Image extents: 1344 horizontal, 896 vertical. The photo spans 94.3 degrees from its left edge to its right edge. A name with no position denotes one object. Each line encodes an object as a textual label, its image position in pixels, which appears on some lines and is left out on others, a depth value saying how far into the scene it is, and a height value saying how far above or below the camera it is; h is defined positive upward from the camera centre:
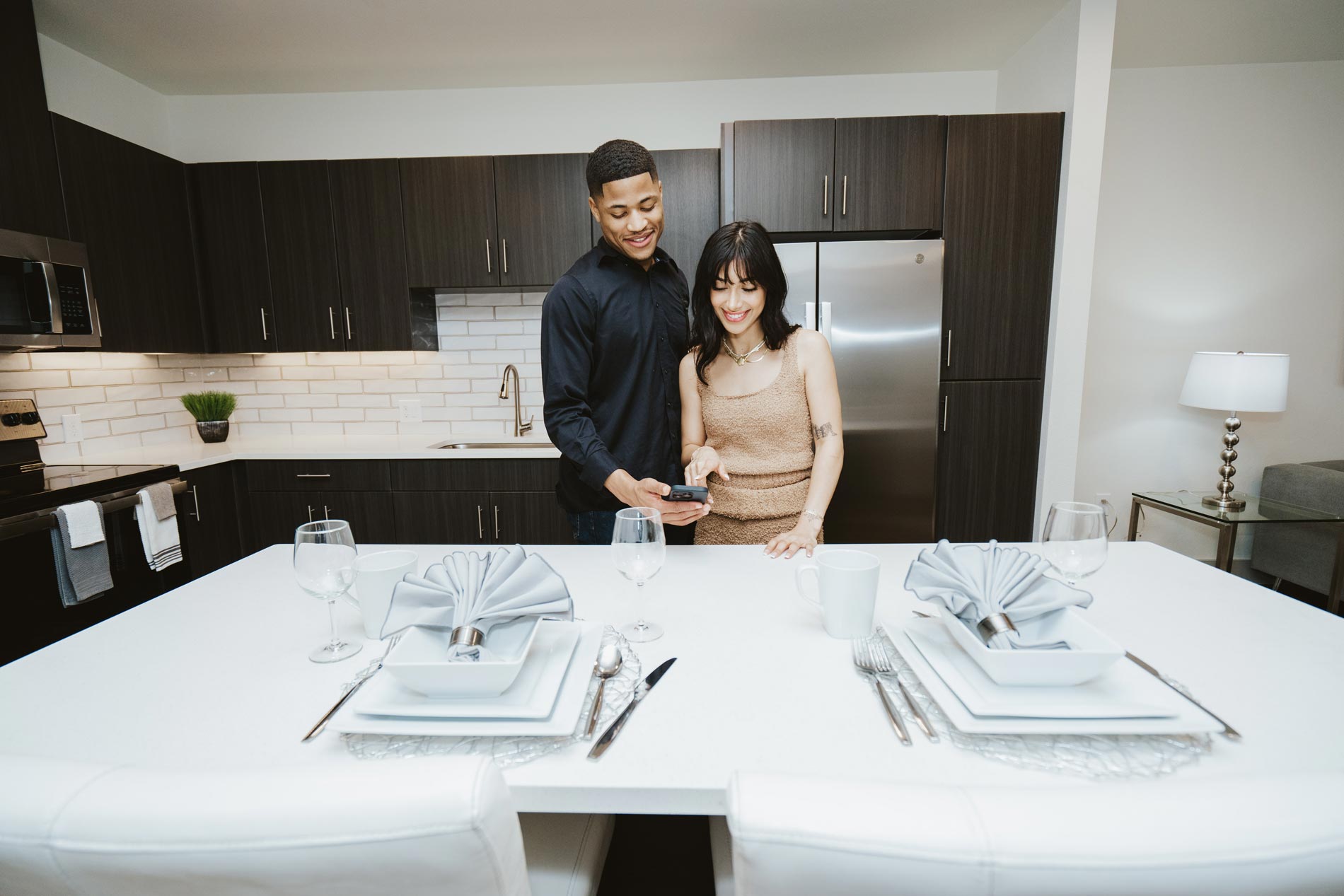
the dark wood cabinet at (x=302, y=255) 3.07 +0.56
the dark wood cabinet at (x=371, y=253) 3.05 +0.57
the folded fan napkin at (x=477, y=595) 0.85 -0.32
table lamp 2.95 -0.13
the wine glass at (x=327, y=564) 0.92 -0.29
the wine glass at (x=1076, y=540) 0.94 -0.27
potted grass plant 3.22 -0.22
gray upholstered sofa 2.96 -0.85
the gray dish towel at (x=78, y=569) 2.01 -0.66
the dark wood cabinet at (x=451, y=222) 3.04 +0.71
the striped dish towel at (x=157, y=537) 2.29 -0.63
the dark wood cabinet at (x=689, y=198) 2.98 +0.80
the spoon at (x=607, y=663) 0.86 -0.41
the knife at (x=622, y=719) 0.71 -0.43
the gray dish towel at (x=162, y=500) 2.32 -0.49
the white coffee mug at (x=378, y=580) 0.99 -0.34
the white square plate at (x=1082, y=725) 0.69 -0.41
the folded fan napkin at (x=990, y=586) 0.84 -0.31
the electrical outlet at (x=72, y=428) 2.75 -0.26
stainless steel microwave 2.22 +0.28
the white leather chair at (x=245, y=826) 0.44 -0.32
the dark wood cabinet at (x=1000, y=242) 2.72 +0.53
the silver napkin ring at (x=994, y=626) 0.81 -0.34
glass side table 2.76 -0.70
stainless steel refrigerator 2.70 +0.00
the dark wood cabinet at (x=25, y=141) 2.29 +0.85
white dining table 0.67 -0.43
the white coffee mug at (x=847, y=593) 0.95 -0.35
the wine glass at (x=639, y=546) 0.97 -0.28
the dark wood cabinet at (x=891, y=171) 2.74 +0.84
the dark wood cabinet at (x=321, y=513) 3.06 -0.71
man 1.63 +0.03
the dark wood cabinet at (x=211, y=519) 2.80 -0.69
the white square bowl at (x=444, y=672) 0.73 -0.37
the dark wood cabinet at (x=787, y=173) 2.76 +0.85
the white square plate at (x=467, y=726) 0.72 -0.42
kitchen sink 3.28 -0.42
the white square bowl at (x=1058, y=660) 0.73 -0.35
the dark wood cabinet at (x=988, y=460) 2.86 -0.45
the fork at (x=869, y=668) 0.72 -0.42
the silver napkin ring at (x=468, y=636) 0.82 -0.35
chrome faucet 3.39 -0.29
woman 1.65 -0.10
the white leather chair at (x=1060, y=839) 0.40 -0.30
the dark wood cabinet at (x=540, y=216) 3.02 +0.73
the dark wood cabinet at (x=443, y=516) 3.03 -0.73
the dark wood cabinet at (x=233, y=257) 3.08 +0.56
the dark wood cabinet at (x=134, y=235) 2.55 +0.59
